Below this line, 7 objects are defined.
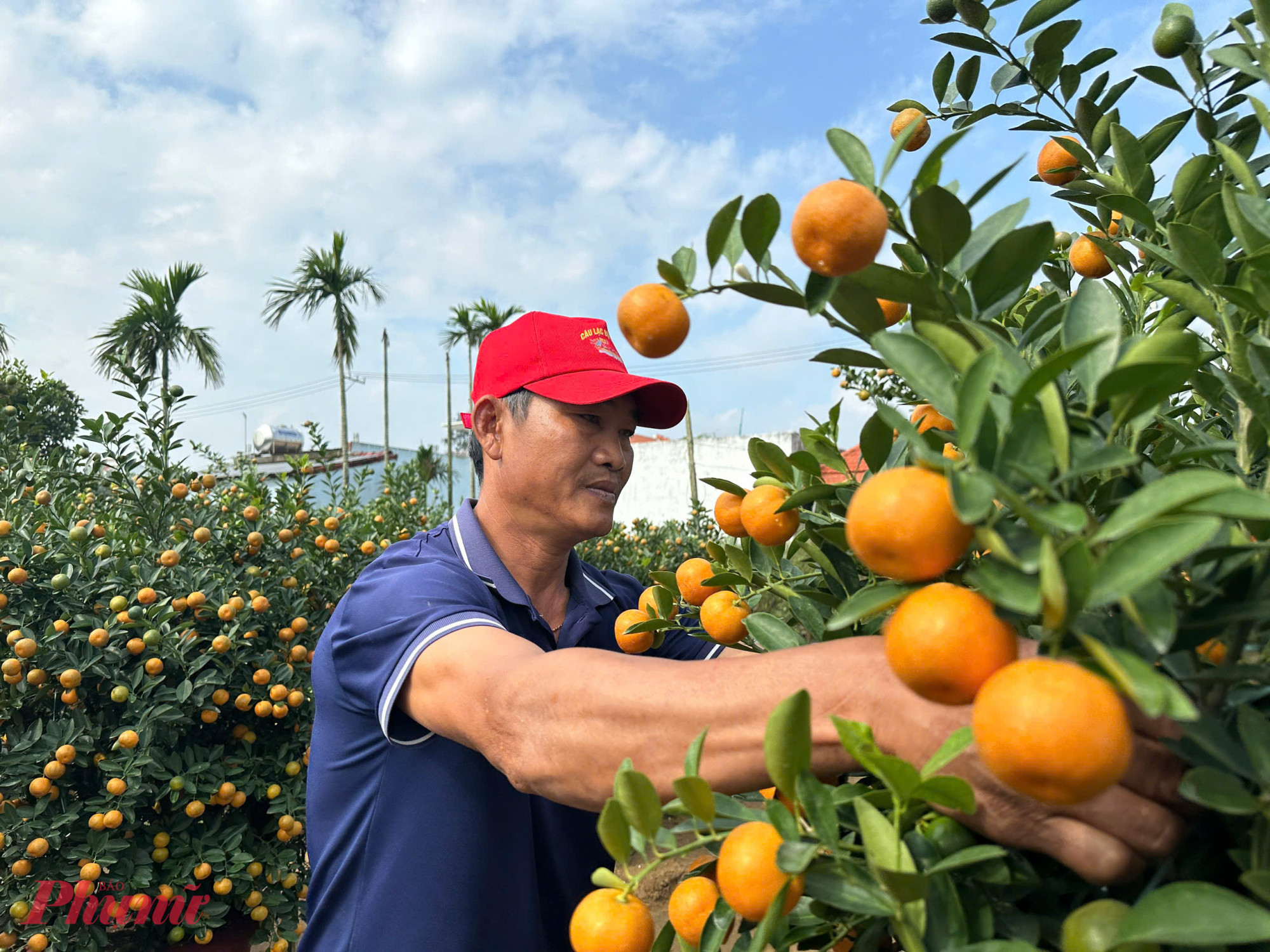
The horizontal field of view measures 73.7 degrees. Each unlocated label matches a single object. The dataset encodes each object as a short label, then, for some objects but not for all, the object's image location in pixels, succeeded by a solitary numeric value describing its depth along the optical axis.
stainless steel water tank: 23.77
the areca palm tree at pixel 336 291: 20.39
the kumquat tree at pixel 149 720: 2.72
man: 0.63
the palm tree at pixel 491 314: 23.12
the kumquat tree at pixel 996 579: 0.43
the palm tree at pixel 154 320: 13.17
